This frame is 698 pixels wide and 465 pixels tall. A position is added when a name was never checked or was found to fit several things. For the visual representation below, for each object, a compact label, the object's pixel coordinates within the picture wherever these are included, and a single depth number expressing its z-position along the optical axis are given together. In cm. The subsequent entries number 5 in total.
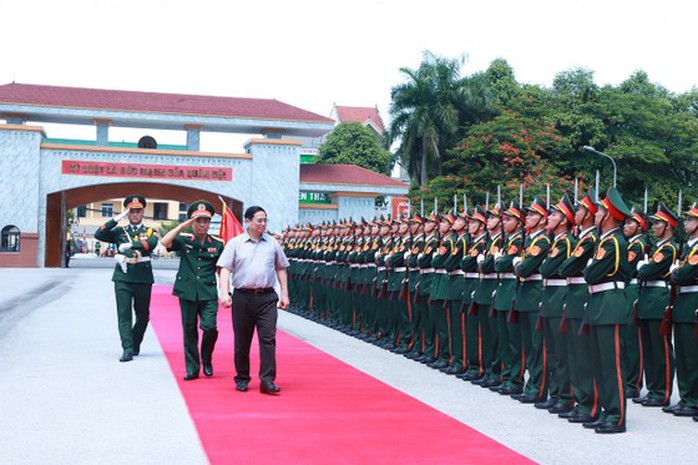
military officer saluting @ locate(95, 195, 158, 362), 1068
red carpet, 609
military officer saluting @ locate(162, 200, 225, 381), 955
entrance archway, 4270
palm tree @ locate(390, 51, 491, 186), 3841
